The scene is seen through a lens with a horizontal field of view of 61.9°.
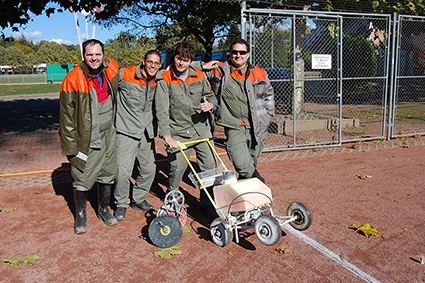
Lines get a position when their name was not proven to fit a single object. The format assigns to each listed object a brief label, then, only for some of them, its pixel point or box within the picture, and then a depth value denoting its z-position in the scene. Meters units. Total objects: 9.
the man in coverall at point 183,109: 4.28
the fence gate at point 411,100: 9.83
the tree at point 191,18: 13.89
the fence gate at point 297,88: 8.43
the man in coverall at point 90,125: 3.96
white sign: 8.39
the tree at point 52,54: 75.56
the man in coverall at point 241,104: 4.58
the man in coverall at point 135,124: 4.47
